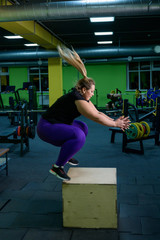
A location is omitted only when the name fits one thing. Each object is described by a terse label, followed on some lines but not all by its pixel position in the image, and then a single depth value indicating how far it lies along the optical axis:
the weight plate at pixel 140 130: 4.48
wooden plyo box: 1.95
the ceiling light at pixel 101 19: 6.85
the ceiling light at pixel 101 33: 9.02
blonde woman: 2.02
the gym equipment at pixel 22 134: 4.57
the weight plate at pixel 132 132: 4.43
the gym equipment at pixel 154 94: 7.24
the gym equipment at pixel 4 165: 3.21
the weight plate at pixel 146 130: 4.64
